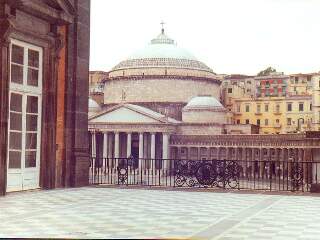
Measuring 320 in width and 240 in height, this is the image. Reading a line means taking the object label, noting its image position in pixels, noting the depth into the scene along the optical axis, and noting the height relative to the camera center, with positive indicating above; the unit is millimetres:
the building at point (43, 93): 14469 +1510
